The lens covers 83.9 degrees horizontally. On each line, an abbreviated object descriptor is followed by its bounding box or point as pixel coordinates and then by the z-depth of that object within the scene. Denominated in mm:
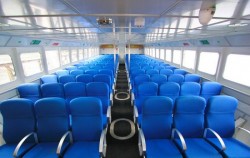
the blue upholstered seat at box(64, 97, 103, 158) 2436
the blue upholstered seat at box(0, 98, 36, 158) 2412
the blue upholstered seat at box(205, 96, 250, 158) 2570
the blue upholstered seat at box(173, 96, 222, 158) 2549
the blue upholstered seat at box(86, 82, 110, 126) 3786
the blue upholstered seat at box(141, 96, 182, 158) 2508
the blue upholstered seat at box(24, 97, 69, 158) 2439
